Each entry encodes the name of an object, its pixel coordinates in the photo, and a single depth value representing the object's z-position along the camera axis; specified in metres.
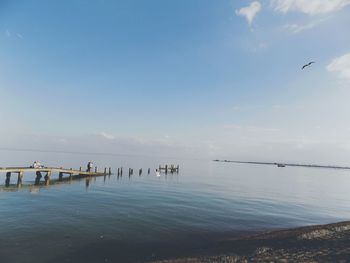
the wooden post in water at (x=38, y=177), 45.77
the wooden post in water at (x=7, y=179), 41.09
